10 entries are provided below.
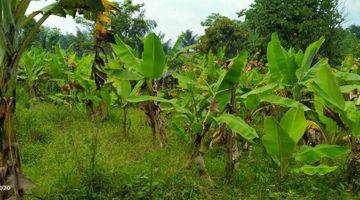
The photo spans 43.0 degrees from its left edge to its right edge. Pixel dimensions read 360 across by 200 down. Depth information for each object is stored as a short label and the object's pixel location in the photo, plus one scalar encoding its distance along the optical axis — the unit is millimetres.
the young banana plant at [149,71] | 4305
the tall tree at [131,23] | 24531
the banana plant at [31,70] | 8555
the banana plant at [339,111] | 4117
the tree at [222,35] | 23750
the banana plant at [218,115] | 4012
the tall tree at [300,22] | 15719
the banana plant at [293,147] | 3977
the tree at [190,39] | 39938
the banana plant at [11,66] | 3193
